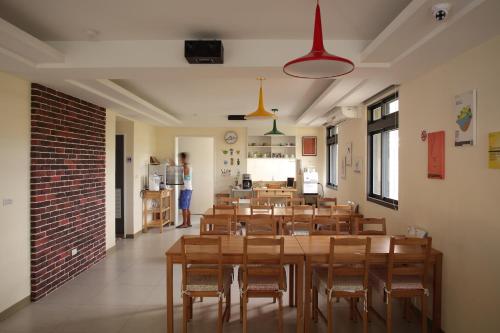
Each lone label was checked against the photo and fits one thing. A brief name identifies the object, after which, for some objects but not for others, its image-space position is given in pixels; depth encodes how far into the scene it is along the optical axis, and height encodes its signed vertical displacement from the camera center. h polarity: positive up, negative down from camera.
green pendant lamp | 6.62 +0.68
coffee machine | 8.16 -0.40
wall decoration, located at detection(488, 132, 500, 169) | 2.37 +0.12
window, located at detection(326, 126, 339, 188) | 7.64 +0.29
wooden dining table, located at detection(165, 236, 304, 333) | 2.89 -0.86
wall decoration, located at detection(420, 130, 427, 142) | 3.36 +0.32
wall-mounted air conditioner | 5.23 +0.87
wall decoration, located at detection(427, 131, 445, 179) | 3.07 +0.11
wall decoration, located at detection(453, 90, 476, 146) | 2.62 +0.40
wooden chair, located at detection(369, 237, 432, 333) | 2.80 -0.95
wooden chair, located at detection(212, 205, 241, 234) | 4.86 -0.71
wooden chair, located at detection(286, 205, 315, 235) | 4.24 -0.72
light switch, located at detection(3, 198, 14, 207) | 3.37 -0.37
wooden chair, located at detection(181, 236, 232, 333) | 2.83 -0.94
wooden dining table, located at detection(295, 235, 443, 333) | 2.90 -0.87
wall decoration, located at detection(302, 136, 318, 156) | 8.49 +0.47
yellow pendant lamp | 4.42 +0.71
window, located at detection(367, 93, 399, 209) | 4.35 +0.22
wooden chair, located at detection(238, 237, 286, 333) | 2.82 -0.94
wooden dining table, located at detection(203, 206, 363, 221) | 4.88 -0.73
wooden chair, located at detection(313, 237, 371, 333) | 2.79 -0.94
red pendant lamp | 1.86 +0.62
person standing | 7.82 -0.71
